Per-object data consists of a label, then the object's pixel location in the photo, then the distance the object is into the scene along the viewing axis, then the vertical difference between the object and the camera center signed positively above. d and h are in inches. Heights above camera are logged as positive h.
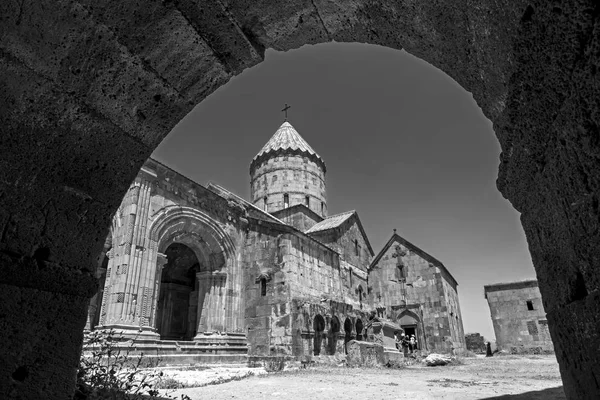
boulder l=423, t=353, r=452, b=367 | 558.6 -30.6
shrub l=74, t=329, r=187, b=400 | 116.0 -13.0
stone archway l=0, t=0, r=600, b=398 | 45.5 +37.5
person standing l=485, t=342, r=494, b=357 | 898.9 -33.1
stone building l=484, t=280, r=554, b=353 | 879.1 +48.5
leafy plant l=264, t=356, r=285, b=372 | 426.0 -23.9
